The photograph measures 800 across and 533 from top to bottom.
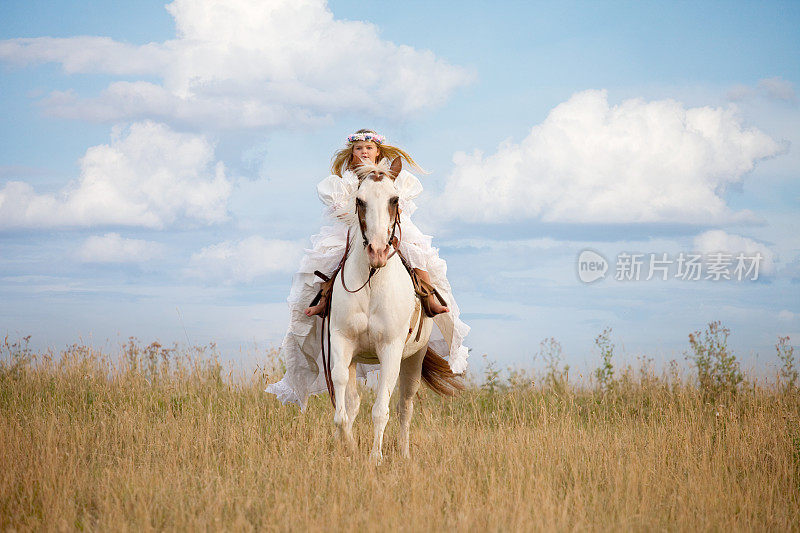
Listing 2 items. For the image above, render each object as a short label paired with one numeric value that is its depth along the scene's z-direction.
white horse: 12.62
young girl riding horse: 14.05
